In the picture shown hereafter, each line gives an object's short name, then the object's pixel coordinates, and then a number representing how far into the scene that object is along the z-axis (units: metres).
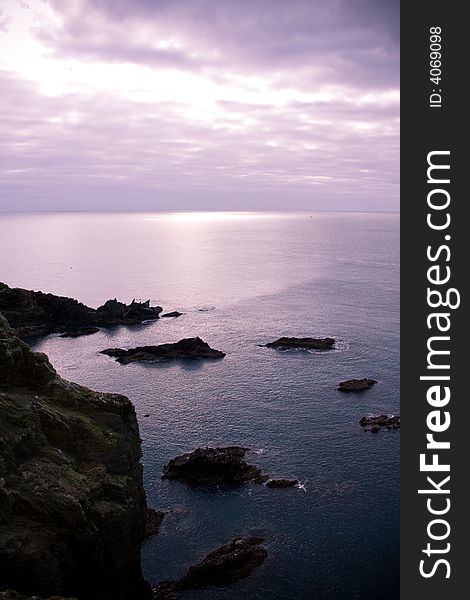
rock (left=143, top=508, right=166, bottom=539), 49.19
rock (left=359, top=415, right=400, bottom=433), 70.06
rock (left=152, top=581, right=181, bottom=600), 40.81
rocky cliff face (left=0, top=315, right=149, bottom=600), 28.19
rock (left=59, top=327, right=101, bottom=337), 122.06
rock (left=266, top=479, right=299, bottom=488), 56.62
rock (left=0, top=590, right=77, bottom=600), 23.95
